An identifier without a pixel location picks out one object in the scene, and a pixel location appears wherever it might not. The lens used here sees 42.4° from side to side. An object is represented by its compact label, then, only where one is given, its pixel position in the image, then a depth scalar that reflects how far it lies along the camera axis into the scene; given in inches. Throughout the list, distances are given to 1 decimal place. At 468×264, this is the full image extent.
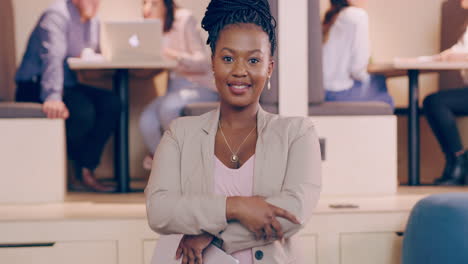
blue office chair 66.6
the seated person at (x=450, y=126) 134.2
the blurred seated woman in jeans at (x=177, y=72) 127.9
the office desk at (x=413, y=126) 131.0
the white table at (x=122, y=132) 123.6
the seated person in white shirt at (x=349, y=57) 136.6
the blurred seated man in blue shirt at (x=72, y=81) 126.1
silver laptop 126.3
